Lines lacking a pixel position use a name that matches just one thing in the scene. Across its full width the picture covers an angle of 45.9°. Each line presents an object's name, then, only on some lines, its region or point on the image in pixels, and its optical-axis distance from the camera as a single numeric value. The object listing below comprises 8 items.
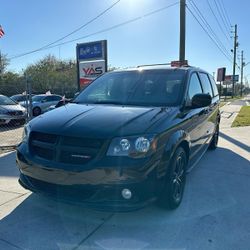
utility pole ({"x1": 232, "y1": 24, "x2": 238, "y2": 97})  48.91
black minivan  2.98
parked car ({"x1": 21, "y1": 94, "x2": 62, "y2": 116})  18.02
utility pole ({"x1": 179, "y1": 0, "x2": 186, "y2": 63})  14.36
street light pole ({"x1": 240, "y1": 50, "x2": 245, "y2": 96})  69.99
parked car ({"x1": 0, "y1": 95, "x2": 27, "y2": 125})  12.41
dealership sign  10.61
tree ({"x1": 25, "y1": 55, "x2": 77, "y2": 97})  33.56
